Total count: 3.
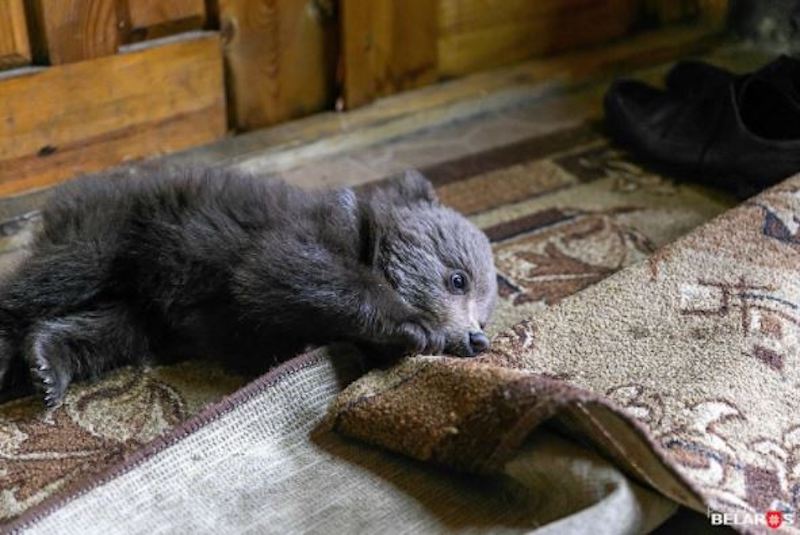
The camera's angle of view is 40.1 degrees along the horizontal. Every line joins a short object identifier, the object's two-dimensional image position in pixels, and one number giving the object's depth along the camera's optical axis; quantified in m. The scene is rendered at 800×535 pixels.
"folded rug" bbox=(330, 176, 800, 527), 1.31
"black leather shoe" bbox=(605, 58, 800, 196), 2.29
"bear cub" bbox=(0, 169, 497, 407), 1.56
